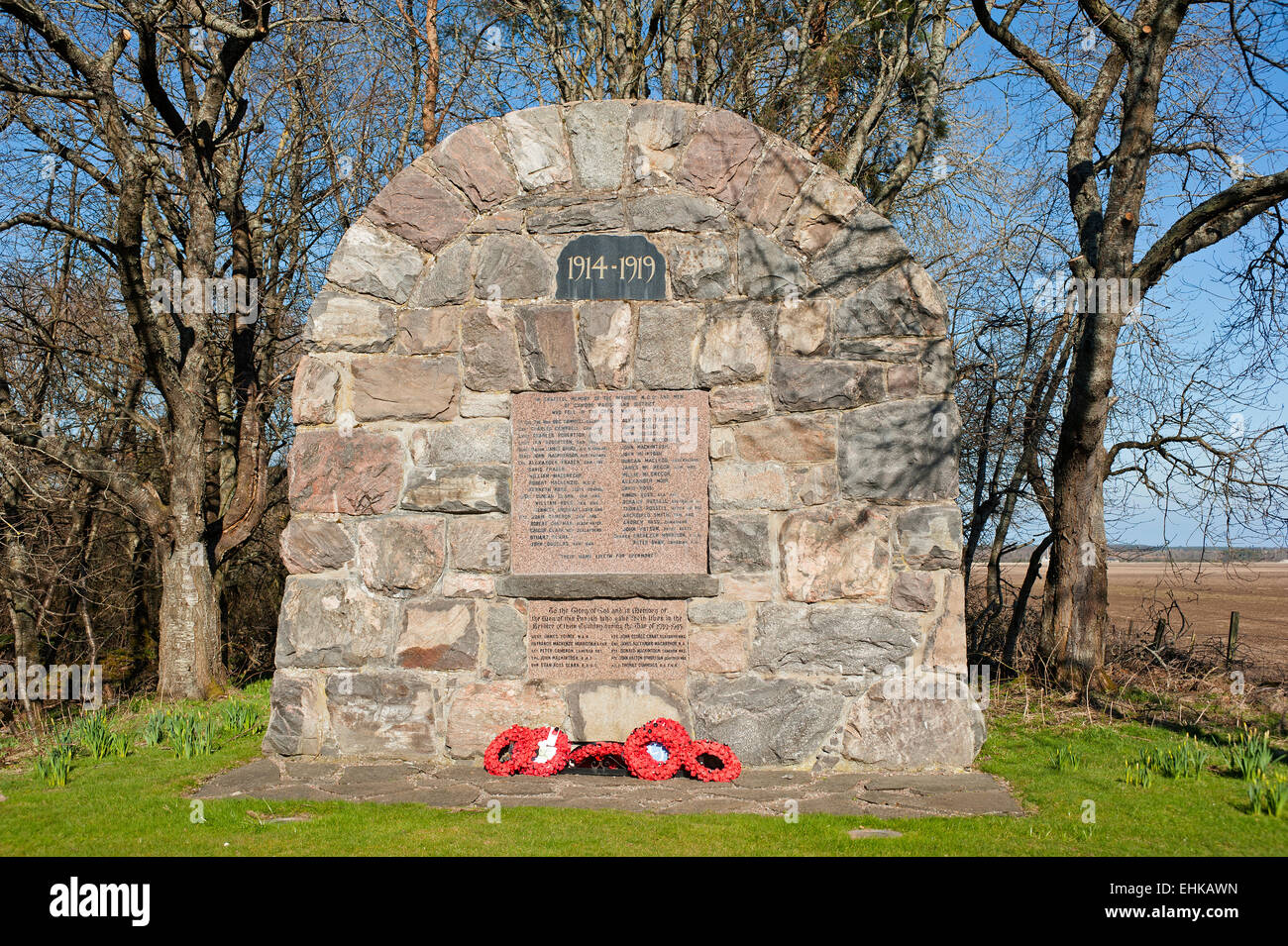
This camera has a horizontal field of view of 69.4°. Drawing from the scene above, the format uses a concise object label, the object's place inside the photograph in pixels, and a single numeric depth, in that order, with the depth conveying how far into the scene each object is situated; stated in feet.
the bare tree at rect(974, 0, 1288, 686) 22.85
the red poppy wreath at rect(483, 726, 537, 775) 16.56
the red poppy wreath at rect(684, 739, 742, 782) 16.20
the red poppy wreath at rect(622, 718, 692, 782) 16.17
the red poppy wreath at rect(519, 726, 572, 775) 16.48
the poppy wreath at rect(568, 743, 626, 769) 16.70
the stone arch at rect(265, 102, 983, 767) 16.96
